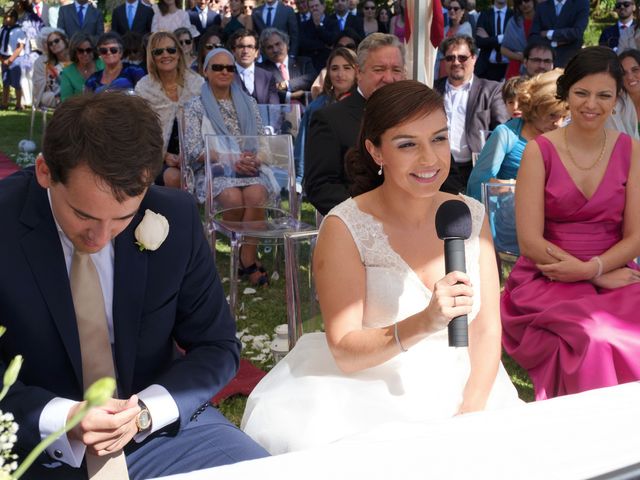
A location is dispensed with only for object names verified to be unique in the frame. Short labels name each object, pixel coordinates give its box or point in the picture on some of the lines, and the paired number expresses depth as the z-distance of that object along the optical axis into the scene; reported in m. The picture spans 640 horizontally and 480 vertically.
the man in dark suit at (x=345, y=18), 13.11
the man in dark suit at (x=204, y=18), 12.69
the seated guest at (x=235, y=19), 11.69
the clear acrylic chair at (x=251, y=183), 5.78
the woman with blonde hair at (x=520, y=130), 4.72
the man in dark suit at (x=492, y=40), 11.19
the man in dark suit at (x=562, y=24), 10.23
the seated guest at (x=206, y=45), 8.64
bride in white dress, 2.51
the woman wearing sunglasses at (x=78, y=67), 9.70
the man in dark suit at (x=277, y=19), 12.09
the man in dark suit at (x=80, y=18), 13.21
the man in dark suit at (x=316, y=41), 12.33
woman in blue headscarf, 5.93
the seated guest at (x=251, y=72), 8.49
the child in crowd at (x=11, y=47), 15.12
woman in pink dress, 3.61
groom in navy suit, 1.85
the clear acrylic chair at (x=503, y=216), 4.41
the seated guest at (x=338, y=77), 6.91
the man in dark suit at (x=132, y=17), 12.16
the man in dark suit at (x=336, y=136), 4.43
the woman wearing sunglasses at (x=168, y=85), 7.17
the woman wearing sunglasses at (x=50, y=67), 10.81
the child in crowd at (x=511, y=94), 6.02
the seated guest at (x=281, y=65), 9.88
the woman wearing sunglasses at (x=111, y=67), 8.41
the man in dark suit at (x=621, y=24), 11.87
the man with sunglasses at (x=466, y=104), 6.58
